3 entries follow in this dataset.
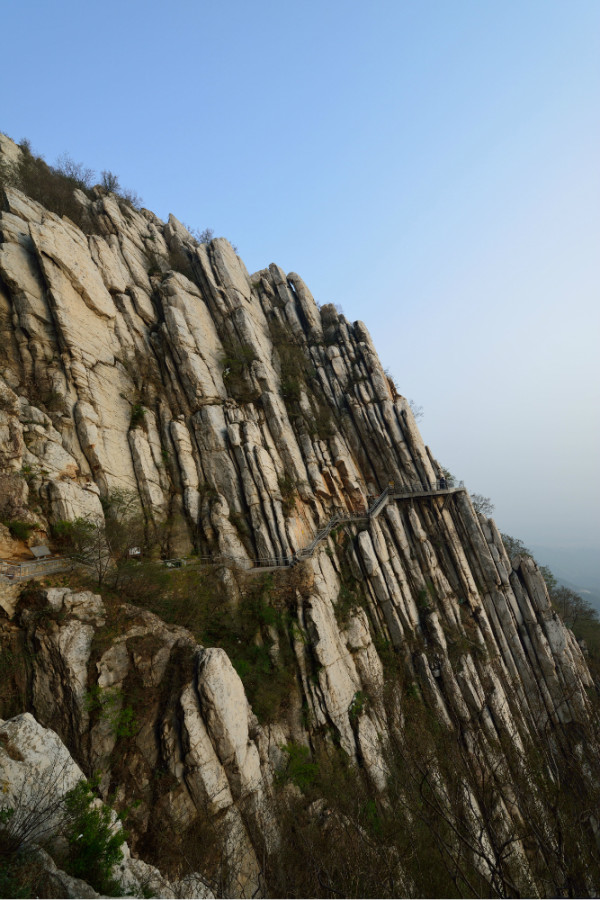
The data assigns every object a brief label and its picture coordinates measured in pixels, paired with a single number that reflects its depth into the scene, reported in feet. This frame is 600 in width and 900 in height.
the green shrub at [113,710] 41.52
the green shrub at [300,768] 51.26
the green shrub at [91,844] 24.73
